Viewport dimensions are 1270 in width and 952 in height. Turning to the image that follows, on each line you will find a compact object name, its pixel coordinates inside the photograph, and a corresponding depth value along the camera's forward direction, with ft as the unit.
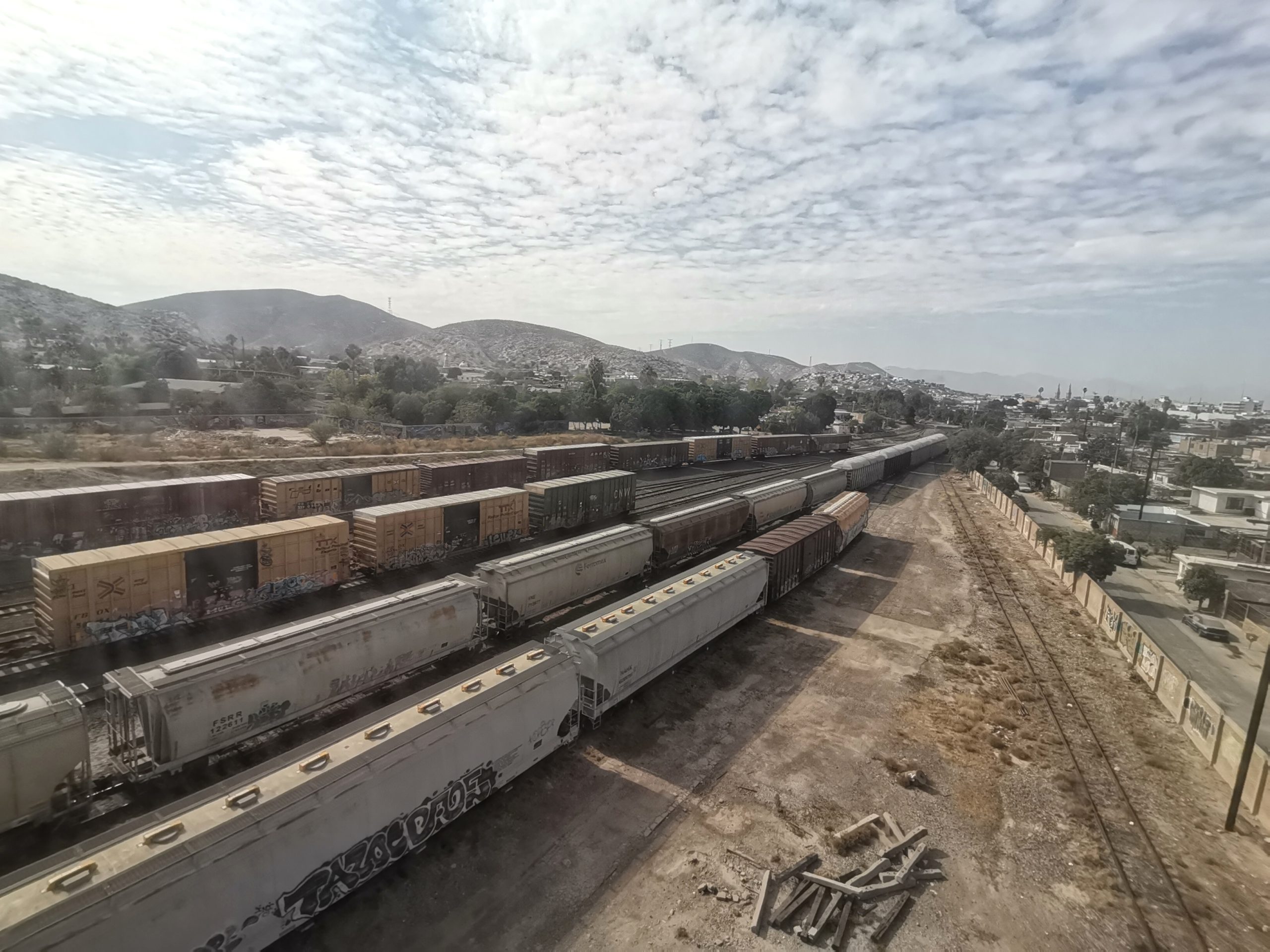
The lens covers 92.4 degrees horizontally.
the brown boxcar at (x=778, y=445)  263.49
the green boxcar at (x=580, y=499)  111.04
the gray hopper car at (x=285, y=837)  23.77
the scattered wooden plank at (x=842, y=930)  34.09
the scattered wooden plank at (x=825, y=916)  34.37
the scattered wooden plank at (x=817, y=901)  35.76
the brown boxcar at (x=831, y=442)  319.68
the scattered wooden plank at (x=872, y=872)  38.29
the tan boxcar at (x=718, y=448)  232.53
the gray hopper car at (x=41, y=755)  34.96
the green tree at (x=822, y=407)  448.65
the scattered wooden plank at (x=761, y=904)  35.04
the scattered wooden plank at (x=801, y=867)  38.47
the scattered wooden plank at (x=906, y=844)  40.81
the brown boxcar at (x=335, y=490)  103.19
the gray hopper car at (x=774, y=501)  120.67
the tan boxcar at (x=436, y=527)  84.48
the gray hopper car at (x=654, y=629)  50.65
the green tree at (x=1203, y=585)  113.19
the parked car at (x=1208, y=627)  104.42
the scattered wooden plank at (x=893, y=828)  42.53
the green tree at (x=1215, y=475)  228.02
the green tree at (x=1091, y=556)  103.96
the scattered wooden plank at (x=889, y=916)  35.12
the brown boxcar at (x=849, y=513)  115.03
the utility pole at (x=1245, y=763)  43.73
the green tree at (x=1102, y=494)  186.80
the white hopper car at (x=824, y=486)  150.82
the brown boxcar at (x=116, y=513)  84.38
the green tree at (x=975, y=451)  271.90
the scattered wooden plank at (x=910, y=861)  38.81
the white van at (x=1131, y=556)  141.79
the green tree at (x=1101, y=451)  332.78
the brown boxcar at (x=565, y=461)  159.43
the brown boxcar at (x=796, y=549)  84.12
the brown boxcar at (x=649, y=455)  196.95
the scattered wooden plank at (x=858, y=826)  42.29
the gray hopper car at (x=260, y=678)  39.78
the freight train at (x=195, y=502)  84.79
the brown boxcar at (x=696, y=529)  91.40
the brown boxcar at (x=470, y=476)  128.36
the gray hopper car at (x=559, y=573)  65.05
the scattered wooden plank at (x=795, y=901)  35.70
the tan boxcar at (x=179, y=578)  58.34
